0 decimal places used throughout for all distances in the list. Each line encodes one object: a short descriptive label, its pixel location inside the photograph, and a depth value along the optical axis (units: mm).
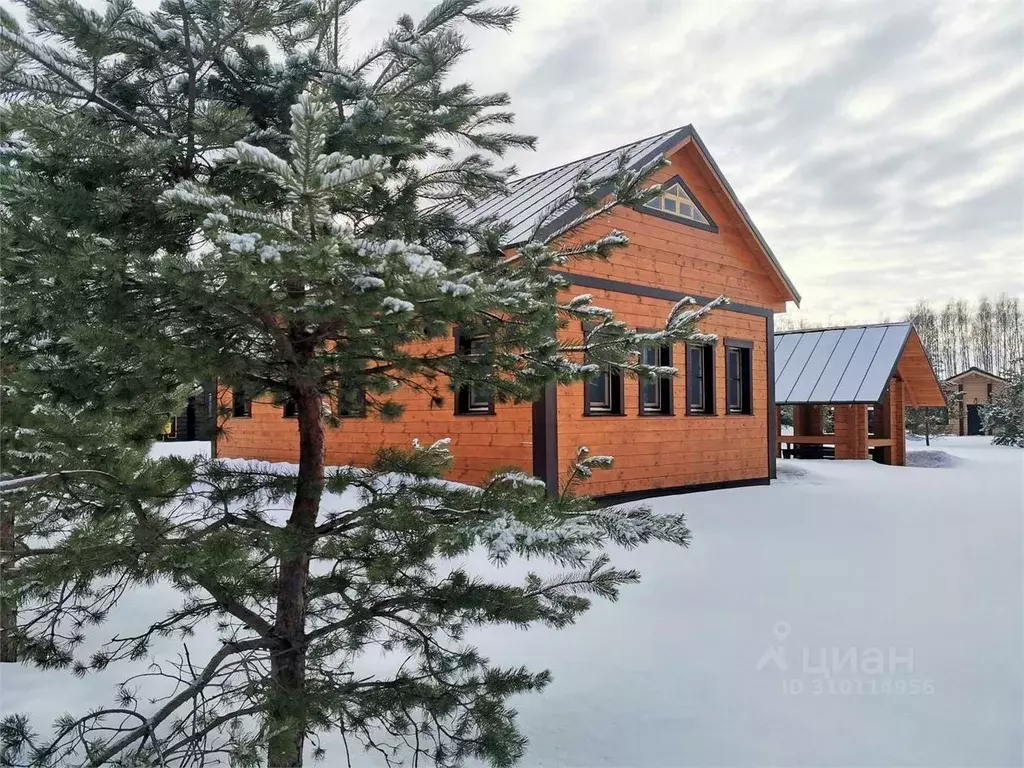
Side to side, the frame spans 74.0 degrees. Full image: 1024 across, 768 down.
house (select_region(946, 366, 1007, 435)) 34219
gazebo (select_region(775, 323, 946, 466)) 15688
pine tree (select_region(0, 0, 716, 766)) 2053
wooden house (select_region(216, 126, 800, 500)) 9289
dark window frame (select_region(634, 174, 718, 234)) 10630
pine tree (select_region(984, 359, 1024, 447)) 24750
